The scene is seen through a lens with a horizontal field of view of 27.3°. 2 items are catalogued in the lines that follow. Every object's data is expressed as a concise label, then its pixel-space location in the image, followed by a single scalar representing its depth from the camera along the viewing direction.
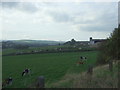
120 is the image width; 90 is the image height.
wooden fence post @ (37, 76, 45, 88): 8.13
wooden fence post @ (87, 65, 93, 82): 11.12
